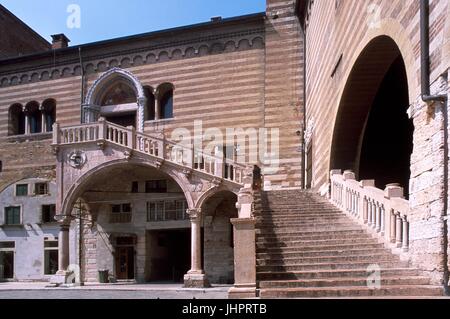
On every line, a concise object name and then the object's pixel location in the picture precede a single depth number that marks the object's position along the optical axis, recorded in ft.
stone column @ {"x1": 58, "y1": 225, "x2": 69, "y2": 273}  75.41
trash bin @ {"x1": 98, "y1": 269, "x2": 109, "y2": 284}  82.48
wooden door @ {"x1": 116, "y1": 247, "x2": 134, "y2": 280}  84.84
